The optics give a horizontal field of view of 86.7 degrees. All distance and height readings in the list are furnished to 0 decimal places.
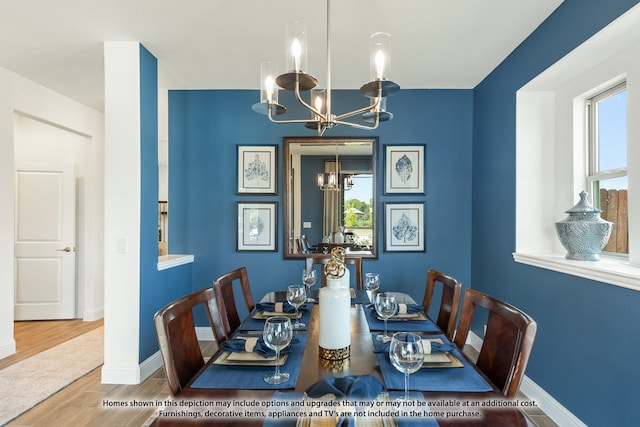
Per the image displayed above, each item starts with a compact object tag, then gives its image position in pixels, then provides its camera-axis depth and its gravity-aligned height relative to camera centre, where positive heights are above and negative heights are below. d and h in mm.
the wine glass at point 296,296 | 1719 -423
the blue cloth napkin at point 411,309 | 1861 -533
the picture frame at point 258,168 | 3480 +461
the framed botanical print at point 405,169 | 3443 +448
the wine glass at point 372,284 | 1997 -420
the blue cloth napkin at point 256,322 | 1636 -559
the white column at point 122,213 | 2578 -1
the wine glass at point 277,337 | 1121 -413
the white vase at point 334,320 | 1200 -387
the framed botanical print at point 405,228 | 3439 -154
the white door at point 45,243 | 4145 -372
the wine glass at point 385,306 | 1438 -395
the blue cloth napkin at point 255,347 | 1263 -519
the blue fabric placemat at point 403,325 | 1612 -553
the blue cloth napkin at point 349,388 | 885 -470
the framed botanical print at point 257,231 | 3480 -186
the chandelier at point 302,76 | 1459 +635
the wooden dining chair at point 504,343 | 1087 -469
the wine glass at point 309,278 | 2145 -412
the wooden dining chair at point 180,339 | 1108 -467
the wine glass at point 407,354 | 961 -403
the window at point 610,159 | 2008 +346
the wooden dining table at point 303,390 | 875 -542
